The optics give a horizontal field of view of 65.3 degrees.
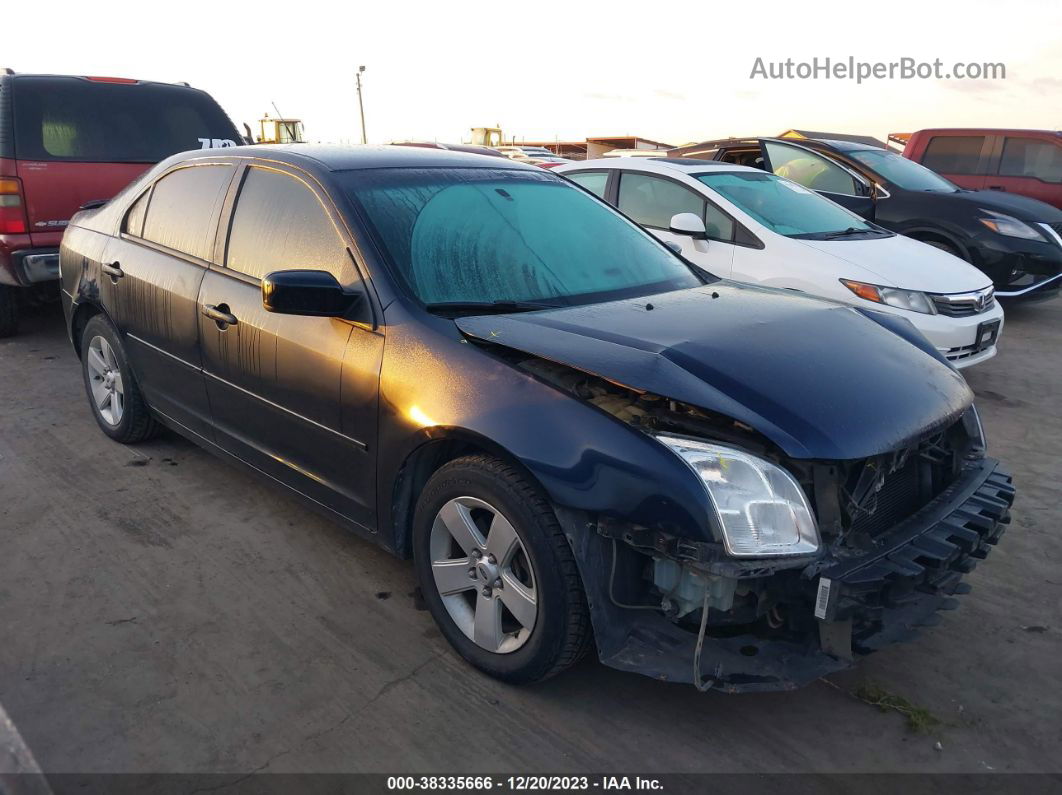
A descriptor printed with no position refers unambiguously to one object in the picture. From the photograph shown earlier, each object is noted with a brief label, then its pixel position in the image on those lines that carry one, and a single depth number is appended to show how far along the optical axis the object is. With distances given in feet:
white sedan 18.35
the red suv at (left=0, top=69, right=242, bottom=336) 19.90
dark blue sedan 7.52
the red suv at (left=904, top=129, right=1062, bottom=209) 35.65
